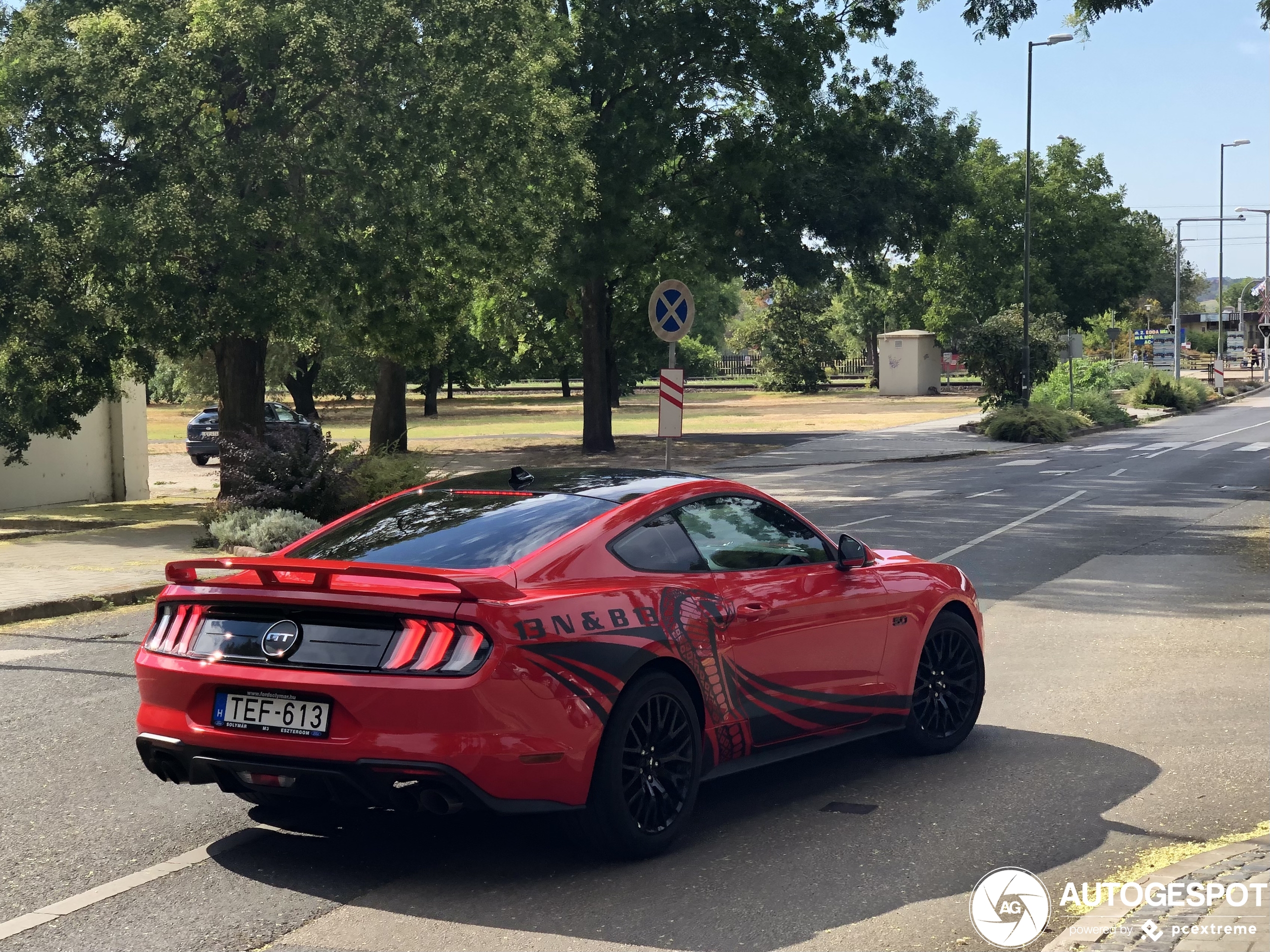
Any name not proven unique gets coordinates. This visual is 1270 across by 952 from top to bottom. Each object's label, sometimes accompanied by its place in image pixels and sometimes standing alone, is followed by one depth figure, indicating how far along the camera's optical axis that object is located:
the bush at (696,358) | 86.69
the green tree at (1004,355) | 46.75
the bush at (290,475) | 17.45
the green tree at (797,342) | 81.75
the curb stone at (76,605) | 12.09
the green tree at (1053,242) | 72.19
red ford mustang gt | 5.04
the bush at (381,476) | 18.14
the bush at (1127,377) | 63.50
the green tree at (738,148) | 31.55
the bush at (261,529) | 16.03
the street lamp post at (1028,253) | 44.69
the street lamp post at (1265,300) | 77.32
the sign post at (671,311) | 18.14
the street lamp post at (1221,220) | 72.56
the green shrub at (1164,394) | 57.72
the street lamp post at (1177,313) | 66.75
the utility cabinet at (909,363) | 73.75
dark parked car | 34.44
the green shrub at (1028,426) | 39.91
